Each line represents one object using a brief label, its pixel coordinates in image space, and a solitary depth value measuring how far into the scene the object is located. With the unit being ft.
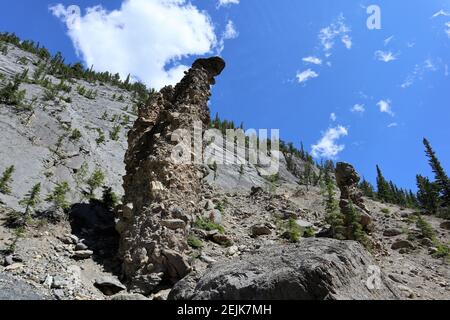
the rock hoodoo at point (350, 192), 66.68
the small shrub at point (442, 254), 66.25
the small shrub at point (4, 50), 158.87
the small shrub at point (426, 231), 83.27
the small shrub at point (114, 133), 110.01
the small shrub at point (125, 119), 131.23
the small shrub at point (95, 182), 66.46
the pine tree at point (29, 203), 44.07
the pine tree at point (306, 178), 206.06
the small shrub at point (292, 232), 64.90
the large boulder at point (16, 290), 28.40
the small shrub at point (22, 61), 158.42
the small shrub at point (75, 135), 90.50
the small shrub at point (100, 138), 99.76
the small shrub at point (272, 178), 178.29
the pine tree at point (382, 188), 214.28
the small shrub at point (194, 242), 50.19
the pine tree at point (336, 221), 60.98
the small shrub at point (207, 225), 61.21
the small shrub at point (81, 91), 149.68
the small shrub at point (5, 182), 52.60
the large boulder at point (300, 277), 19.29
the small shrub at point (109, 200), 61.77
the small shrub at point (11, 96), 93.81
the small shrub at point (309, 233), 72.90
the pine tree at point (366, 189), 212.76
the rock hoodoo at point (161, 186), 39.27
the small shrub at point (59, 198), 51.83
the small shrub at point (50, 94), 112.19
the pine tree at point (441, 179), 159.94
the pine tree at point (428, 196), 171.73
